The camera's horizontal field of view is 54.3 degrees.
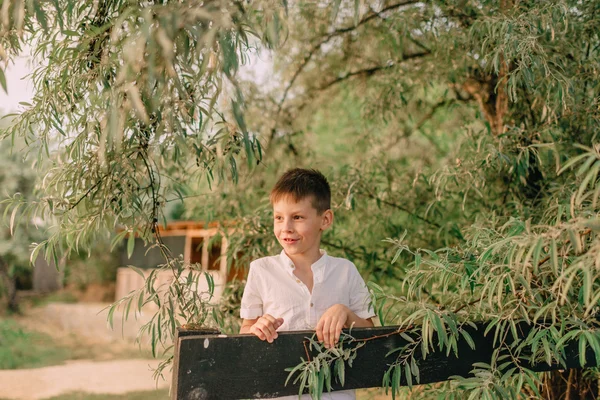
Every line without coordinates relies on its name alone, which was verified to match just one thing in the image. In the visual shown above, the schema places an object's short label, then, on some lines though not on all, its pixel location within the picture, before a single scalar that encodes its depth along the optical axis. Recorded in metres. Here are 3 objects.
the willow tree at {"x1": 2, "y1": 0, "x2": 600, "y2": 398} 1.50
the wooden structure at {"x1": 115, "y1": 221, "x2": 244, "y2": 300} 11.74
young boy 2.25
